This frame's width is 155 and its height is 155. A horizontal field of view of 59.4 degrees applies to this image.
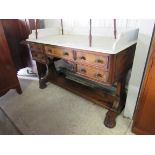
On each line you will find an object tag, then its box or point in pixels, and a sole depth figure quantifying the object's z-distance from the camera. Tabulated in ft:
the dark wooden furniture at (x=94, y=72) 3.84
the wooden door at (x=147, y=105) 3.23
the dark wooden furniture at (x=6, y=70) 5.75
